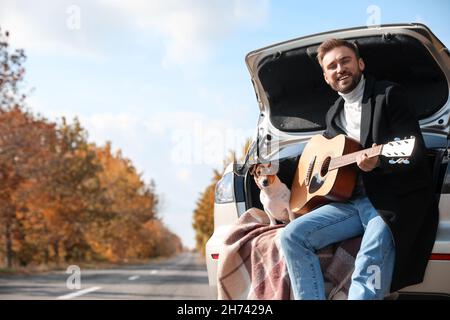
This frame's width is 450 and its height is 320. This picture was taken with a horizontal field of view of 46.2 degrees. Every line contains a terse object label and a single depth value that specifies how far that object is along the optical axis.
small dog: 3.36
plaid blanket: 2.84
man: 2.69
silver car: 2.93
